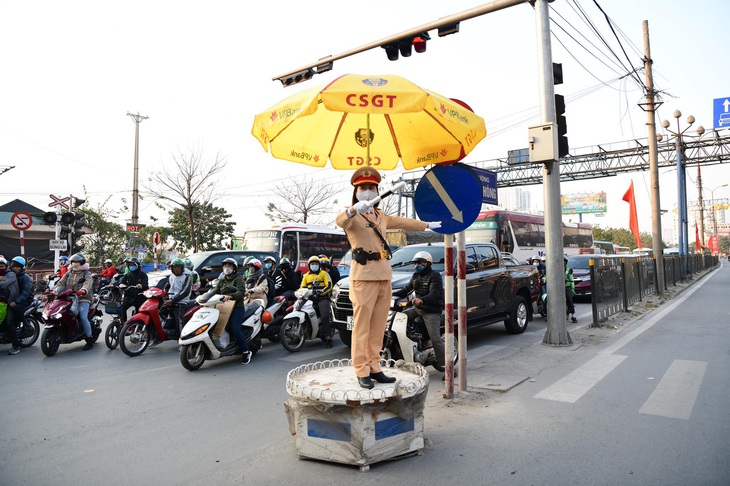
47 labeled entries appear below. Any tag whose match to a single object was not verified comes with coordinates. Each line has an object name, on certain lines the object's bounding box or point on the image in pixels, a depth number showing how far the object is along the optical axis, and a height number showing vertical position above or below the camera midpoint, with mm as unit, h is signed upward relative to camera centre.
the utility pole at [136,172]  29484 +5866
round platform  3432 -990
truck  7824 -611
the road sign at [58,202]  16891 +2247
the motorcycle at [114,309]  8734 -961
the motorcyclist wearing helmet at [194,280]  9402 -444
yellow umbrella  4328 +1257
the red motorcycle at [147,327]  7945 -1074
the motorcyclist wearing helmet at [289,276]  9578 -336
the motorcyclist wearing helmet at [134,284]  9188 -419
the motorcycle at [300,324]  8242 -1140
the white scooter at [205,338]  6875 -1121
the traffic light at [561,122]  8398 +2287
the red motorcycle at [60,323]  7961 -983
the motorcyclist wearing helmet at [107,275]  15576 -353
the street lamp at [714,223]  73850 +3993
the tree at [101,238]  23266 +1309
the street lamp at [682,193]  27203 +3481
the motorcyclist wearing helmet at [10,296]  8070 -500
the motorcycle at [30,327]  8484 -1081
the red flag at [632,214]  18016 +1392
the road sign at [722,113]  23803 +6748
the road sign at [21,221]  15555 +1506
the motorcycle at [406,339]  6270 -1098
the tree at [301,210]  37688 +3930
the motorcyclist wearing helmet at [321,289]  8789 -572
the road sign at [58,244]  16086 +709
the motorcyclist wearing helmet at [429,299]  6070 -535
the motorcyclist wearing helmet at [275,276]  9547 -325
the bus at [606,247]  42672 +413
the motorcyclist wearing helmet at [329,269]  9914 -225
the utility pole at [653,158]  18969 +3655
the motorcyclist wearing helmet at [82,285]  8547 -366
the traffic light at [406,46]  8844 +3943
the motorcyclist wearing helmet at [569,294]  11125 -957
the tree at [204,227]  32875 +2571
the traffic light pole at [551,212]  8258 +708
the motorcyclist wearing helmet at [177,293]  8500 -548
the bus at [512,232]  22203 +1078
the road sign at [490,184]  8906 +1387
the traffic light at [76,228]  16766 +1315
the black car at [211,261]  12816 +25
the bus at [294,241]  19625 +794
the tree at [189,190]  28422 +4298
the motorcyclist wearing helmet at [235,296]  7296 -531
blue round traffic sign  4859 +608
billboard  58906 +6177
